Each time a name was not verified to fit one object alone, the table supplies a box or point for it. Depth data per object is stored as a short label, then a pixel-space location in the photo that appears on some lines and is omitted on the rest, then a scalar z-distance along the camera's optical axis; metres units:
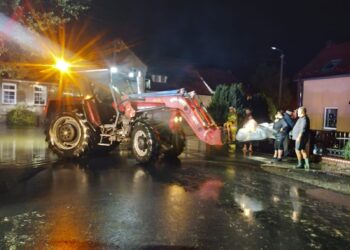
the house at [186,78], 40.19
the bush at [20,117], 26.89
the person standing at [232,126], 12.17
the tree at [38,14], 11.88
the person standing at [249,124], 14.55
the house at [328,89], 21.89
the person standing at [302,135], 10.84
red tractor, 10.97
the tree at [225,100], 19.36
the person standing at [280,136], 12.12
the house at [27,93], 28.36
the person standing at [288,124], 12.20
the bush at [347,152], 11.59
